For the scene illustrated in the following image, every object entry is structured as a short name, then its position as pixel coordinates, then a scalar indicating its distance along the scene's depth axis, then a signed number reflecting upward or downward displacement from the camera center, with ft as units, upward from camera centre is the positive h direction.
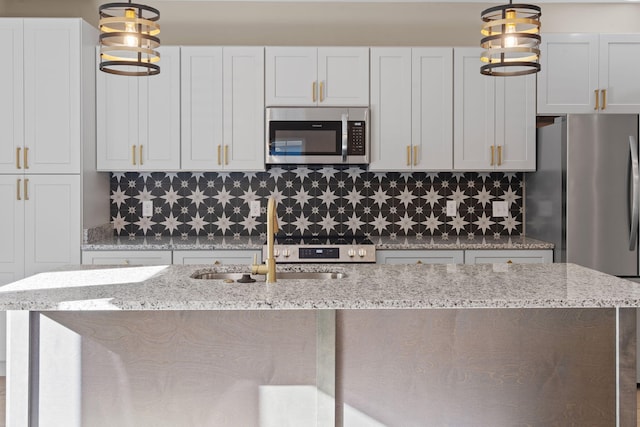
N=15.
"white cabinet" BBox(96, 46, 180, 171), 14.43 +1.97
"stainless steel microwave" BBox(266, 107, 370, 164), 14.44 +1.61
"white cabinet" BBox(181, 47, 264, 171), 14.52 +2.50
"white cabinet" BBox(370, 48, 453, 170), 14.58 +2.22
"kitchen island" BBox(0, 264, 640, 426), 7.38 -1.98
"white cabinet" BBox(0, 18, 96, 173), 13.66 +2.43
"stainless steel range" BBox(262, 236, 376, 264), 13.66 -1.16
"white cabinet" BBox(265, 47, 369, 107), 14.52 +2.96
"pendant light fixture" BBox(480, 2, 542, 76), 7.86 +2.14
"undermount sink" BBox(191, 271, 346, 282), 9.06 -1.13
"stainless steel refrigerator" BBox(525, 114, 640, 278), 13.10 +0.22
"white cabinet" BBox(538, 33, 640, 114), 14.51 +3.20
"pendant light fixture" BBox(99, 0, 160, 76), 7.63 +2.10
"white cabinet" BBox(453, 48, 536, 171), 14.61 +1.98
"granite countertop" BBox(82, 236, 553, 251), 13.76 -0.98
